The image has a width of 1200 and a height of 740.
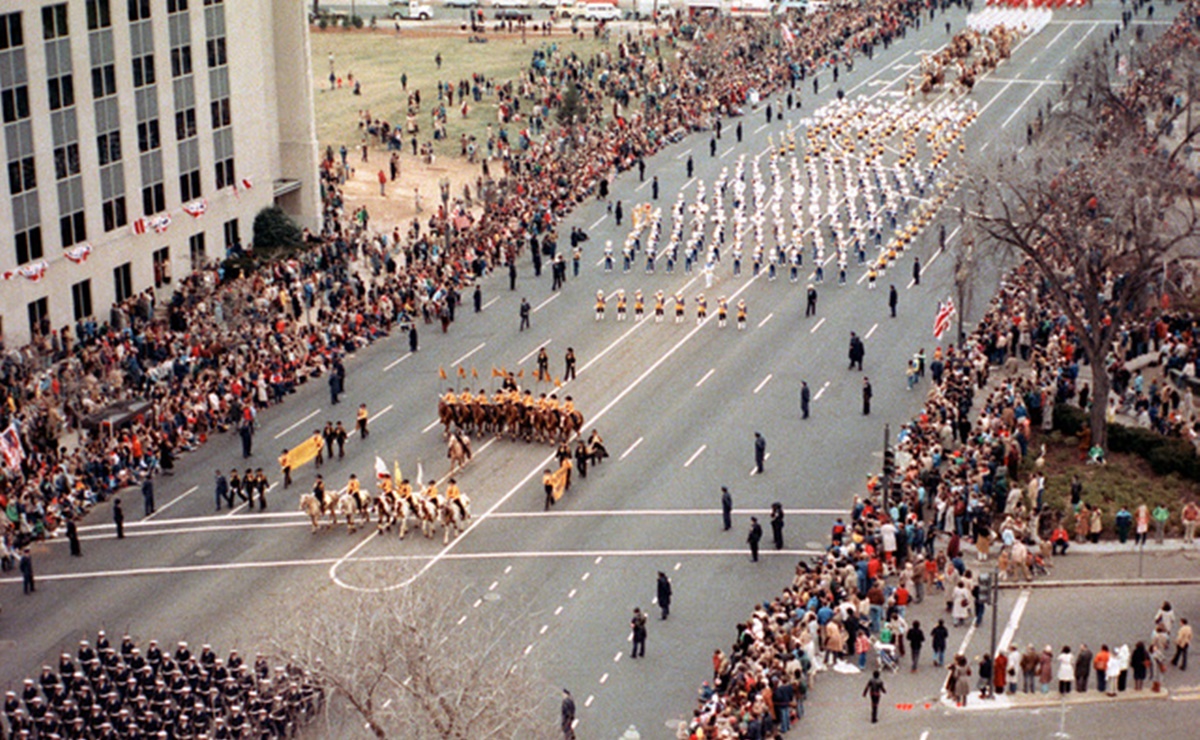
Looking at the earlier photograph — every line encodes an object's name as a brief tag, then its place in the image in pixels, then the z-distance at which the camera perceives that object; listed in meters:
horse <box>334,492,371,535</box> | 65.88
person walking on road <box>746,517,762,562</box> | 62.81
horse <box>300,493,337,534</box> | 66.06
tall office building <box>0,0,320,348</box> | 80.88
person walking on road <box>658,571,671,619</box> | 59.00
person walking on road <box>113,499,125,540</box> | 66.31
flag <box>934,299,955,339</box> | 77.62
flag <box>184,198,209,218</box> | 91.62
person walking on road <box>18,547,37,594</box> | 62.31
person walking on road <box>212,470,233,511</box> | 68.31
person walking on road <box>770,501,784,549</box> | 64.06
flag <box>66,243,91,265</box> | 83.31
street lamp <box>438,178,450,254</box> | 101.44
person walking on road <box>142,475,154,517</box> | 67.94
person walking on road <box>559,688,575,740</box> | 51.91
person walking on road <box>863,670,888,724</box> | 51.78
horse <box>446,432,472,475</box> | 70.81
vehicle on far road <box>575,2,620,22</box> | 161.50
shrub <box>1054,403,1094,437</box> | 70.19
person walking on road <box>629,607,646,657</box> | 56.62
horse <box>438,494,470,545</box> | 65.12
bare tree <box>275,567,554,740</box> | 47.06
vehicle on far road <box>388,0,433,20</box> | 165.00
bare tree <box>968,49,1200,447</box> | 67.50
